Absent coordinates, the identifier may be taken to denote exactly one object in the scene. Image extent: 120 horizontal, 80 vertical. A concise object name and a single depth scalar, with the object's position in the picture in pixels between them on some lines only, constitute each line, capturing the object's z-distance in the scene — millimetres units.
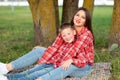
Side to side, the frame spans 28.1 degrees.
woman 3150
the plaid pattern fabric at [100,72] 3281
